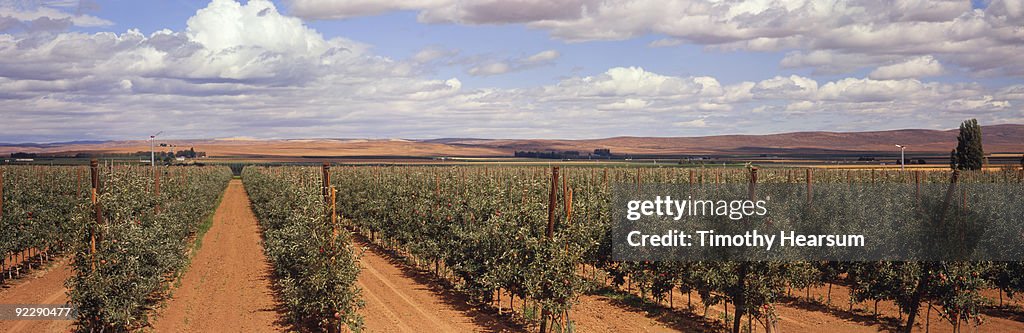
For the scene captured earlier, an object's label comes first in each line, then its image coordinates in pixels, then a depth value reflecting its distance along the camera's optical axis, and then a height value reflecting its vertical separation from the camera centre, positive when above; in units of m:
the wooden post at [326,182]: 16.70 -0.87
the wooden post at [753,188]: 18.12 -1.13
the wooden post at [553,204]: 17.14 -1.44
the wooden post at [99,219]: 16.36 -1.65
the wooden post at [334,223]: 16.11 -1.79
